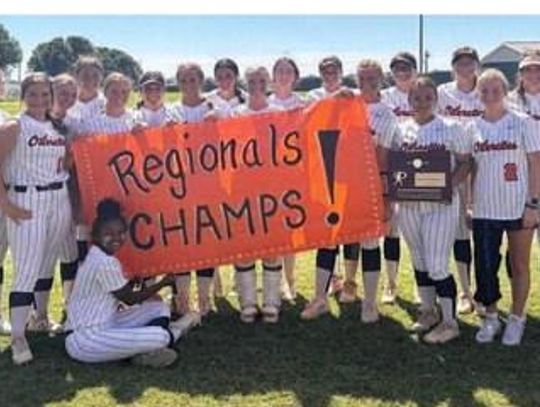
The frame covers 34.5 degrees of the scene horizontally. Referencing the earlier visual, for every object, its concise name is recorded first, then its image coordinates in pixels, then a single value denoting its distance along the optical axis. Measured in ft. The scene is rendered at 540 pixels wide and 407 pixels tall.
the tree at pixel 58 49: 352.69
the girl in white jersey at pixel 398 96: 24.45
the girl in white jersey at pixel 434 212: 20.95
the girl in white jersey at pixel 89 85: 23.38
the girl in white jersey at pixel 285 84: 24.93
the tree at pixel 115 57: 291.28
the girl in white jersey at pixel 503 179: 20.53
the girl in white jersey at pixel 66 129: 21.55
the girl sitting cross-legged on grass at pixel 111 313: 20.03
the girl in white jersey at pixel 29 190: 20.08
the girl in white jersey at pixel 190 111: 23.12
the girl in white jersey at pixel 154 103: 23.59
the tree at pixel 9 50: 371.35
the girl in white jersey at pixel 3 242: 21.84
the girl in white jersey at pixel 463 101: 23.26
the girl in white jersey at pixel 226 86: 24.26
